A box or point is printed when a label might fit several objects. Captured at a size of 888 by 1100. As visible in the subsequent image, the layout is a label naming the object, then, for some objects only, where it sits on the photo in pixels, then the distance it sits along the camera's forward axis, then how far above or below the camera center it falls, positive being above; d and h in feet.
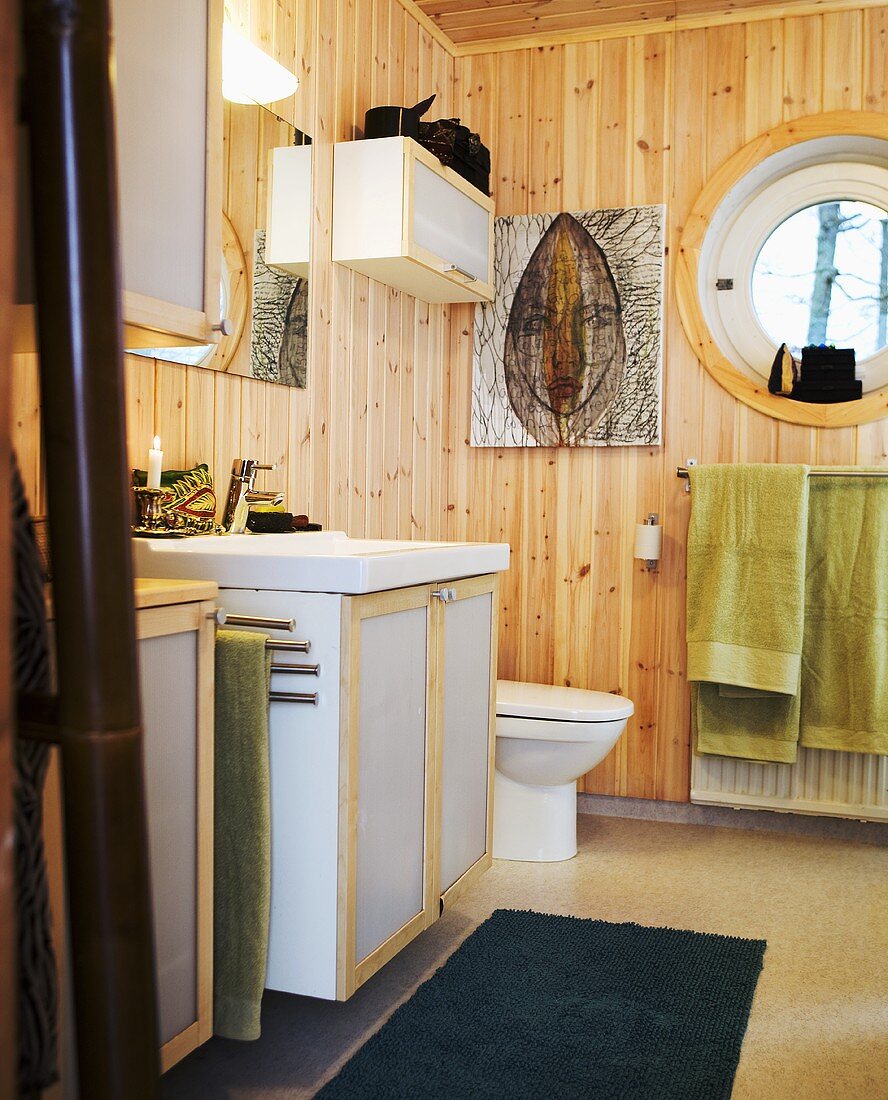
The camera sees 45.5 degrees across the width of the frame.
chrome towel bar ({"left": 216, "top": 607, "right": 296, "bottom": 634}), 5.51 -0.71
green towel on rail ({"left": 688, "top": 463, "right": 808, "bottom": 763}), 9.71 -1.07
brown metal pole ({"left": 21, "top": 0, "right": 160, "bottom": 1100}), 2.14 -0.10
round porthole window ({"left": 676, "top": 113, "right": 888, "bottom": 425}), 10.28 +2.30
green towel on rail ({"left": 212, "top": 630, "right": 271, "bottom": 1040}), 5.44 -1.83
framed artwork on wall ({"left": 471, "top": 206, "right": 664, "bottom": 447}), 10.75 +1.62
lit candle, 6.40 +0.10
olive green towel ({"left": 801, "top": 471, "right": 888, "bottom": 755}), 9.64 -1.16
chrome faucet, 7.41 -0.09
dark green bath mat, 5.65 -3.19
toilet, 9.12 -2.37
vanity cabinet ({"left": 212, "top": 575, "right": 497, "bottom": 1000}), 5.56 -1.64
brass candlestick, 6.40 -0.16
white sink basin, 5.48 -0.43
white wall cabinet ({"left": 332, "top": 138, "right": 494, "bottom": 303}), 8.62 +2.31
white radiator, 10.02 -2.83
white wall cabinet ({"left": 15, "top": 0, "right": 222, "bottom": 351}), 4.84 +1.53
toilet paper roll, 10.45 -0.51
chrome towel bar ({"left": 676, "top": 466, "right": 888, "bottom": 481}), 9.62 +0.18
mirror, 7.36 +1.44
